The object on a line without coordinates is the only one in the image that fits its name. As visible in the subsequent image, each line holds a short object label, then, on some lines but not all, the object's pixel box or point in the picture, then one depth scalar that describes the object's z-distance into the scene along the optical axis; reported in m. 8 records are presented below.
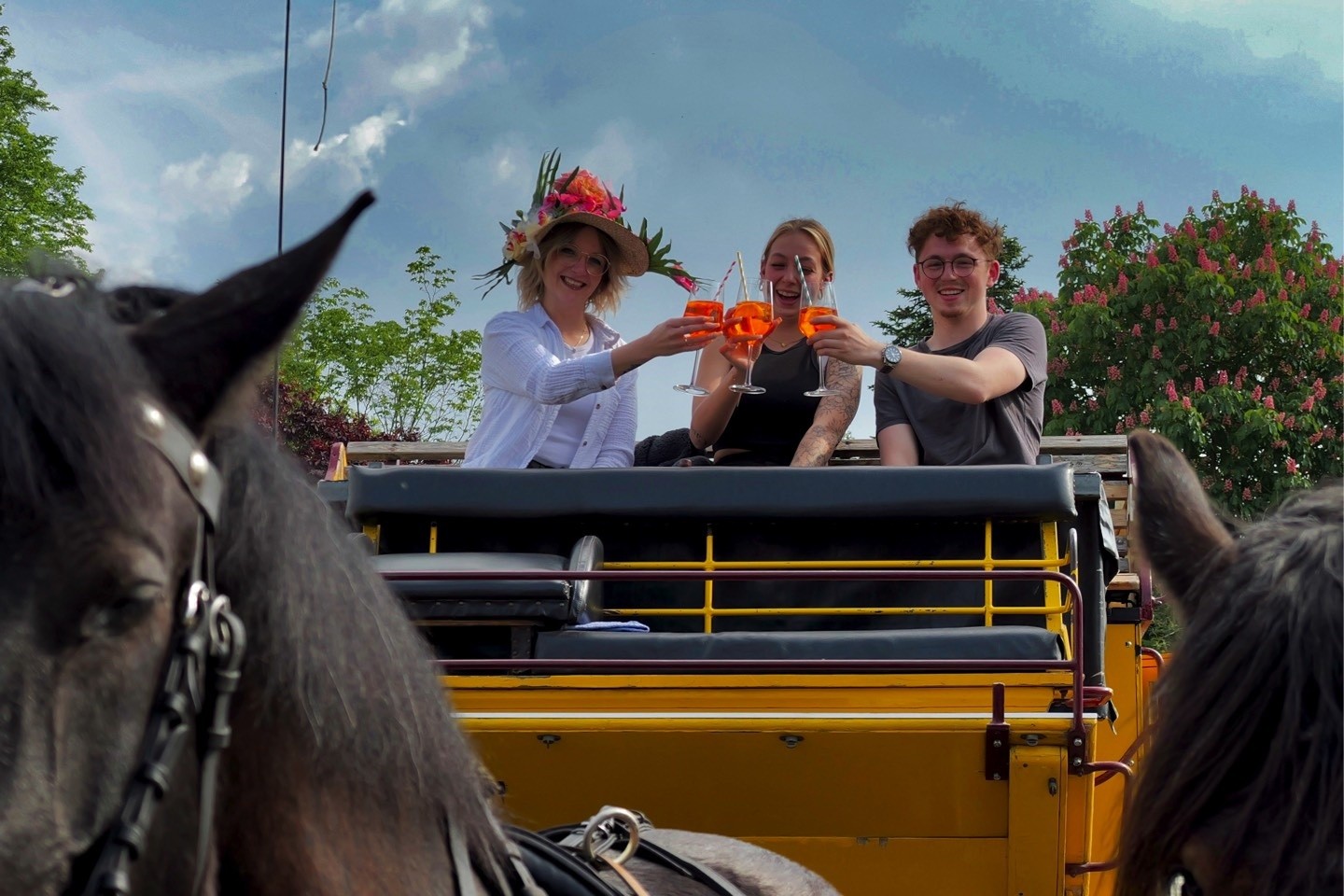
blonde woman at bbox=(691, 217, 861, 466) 4.33
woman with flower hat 4.13
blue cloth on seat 3.50
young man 4.16
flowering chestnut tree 13.33
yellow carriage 3.21
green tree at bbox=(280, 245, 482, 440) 17.92
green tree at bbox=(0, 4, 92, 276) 17.88
